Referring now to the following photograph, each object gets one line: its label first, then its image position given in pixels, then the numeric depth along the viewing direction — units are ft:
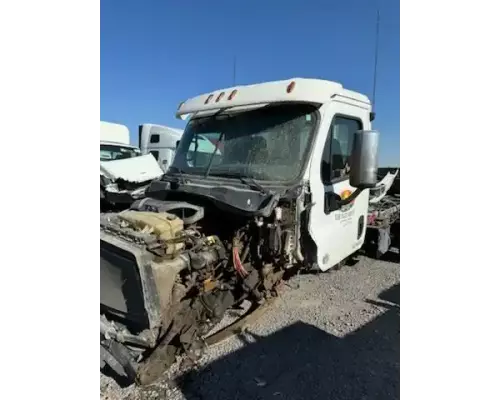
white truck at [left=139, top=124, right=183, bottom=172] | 33.19
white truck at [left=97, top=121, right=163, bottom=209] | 16.94
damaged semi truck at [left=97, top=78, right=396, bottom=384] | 6.40
